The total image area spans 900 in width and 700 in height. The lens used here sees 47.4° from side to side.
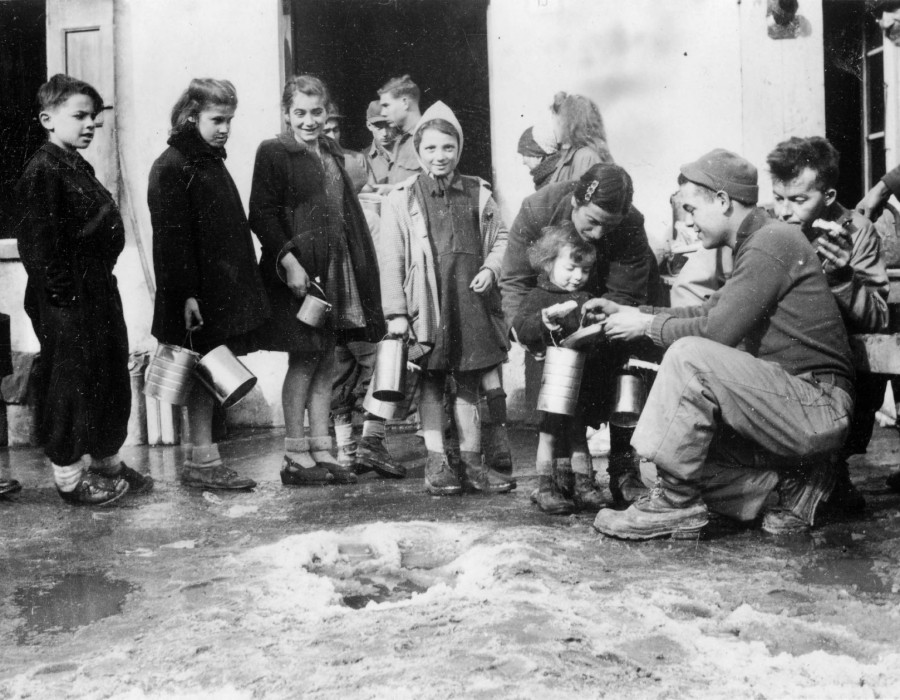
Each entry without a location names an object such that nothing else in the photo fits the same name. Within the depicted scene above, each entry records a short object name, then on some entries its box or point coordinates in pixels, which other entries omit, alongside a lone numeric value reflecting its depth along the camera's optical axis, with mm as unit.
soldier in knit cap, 3609
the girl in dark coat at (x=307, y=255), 4992
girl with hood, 4750
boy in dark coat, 4574
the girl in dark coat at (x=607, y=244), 4098
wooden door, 6879
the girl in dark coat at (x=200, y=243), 4801
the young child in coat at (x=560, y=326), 4148
